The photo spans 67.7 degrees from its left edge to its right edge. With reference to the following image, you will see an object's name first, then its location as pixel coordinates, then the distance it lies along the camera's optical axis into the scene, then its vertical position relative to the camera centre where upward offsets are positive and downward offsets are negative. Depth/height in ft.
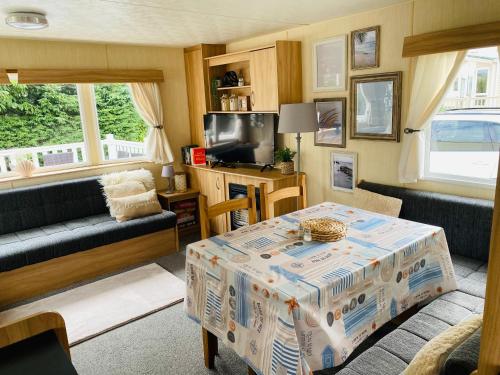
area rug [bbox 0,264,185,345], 9.55 -5.00
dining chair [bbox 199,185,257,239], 7.91 -1.98
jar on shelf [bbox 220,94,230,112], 15.25 +0.55
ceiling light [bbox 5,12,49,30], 9.09 +2.59
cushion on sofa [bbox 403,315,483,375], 3.60 -2.37
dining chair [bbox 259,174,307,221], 8.77 -1.97
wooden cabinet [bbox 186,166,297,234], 12.71 -2.41
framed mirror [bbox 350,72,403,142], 10.30 +0.10
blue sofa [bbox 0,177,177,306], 10.89 -3.55
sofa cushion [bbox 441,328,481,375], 3.14 -2.16
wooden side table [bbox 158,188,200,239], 15.17 -3.64
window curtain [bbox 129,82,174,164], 15.25 +0.12
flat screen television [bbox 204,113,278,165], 13.73 -0.82
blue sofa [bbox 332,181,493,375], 5.57 -3.60
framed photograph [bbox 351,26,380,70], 10.51 +1.76
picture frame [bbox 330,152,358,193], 11.73 -1.87
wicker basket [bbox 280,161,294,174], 12.98 -1.82
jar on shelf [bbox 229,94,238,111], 14.84 +0.52
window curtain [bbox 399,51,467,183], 9.19 +0.23
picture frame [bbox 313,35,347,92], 11.44 +1.48
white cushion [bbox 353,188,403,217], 10.14 -2.59
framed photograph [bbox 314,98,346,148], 11.79 -0.34
